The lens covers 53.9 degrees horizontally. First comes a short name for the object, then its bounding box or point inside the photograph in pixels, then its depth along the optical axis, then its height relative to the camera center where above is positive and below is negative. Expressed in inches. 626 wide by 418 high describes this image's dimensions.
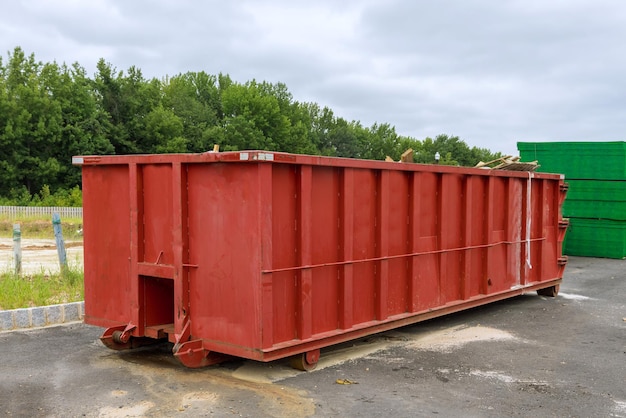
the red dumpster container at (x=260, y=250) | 226.2 -25.5
